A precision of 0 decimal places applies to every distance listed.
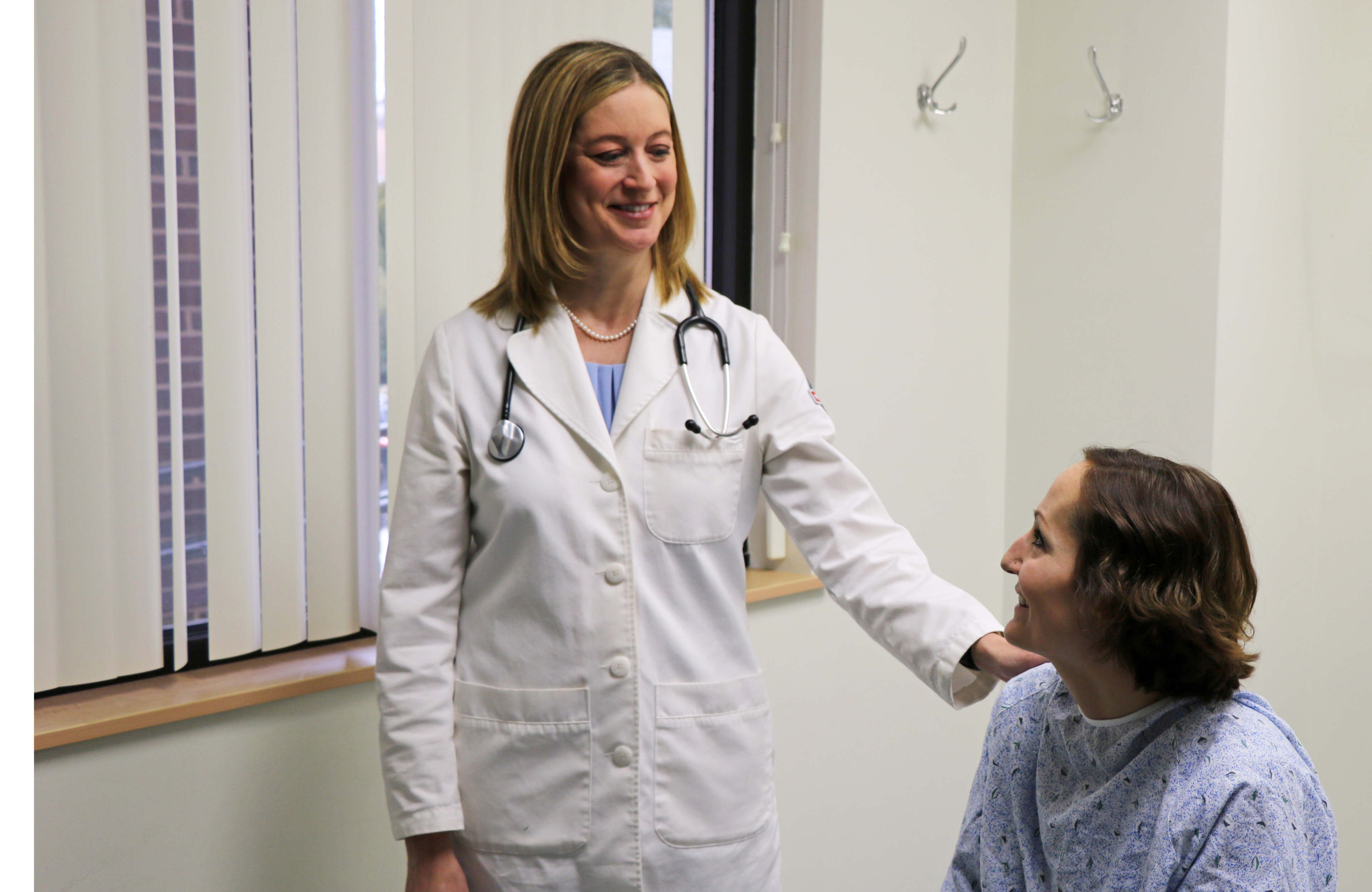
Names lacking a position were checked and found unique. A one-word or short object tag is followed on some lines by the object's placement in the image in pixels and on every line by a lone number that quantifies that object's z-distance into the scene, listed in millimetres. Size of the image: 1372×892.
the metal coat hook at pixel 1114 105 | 2480
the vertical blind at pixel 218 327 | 1396
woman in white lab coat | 1293
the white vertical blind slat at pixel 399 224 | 1662
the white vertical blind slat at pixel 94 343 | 1377
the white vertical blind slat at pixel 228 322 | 1503
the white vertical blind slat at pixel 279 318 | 1555
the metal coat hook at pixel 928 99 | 2445
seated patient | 1044
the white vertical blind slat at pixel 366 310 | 1660
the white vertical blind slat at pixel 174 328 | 1464
